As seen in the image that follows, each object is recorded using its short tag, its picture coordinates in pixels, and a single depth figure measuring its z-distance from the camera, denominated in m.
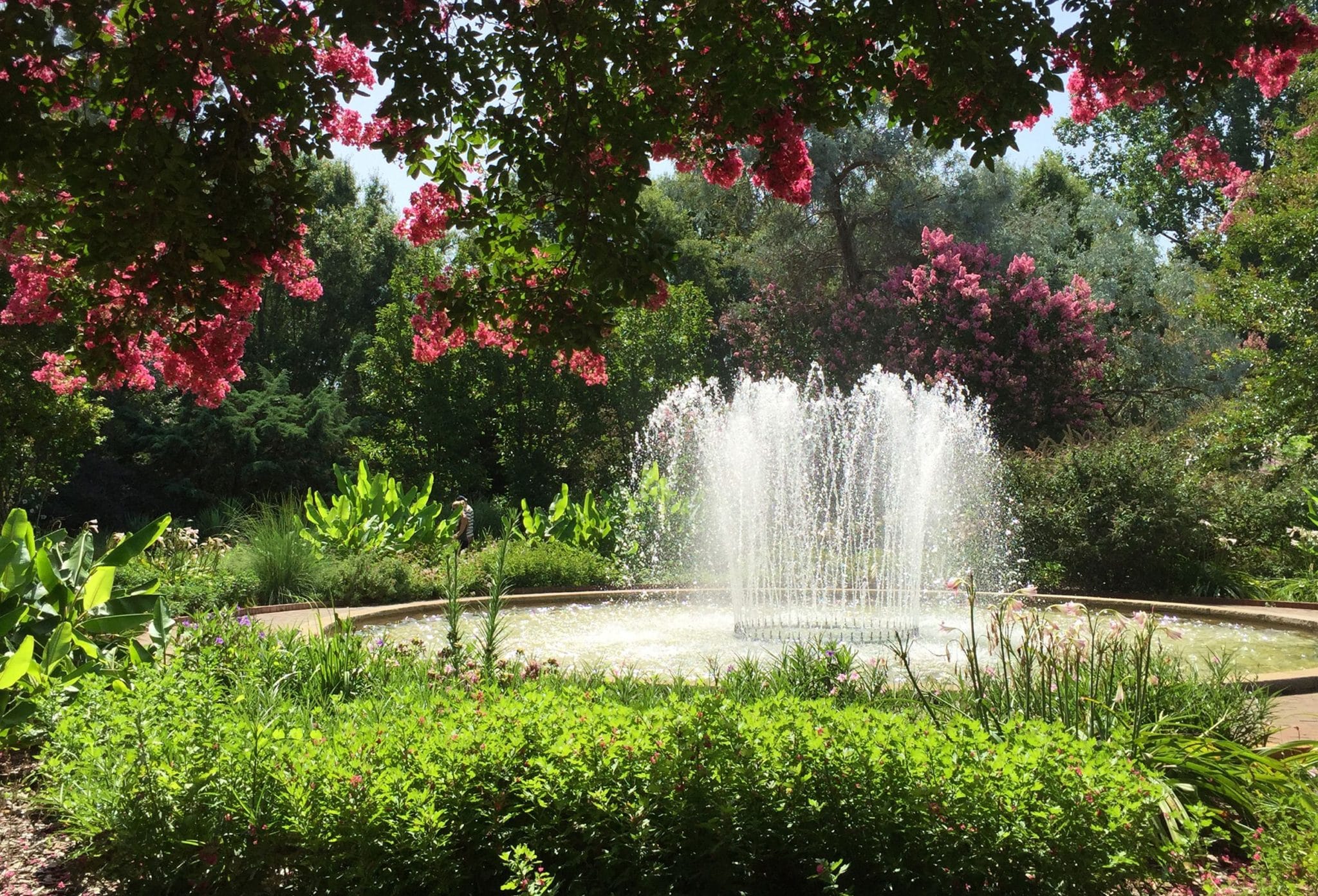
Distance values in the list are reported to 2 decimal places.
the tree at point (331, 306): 23.94
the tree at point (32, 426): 10.11
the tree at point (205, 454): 17.23
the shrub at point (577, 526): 10.97
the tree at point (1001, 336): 15.81
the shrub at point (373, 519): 9.67
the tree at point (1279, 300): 9.81
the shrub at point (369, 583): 8.47
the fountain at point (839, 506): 8.52
